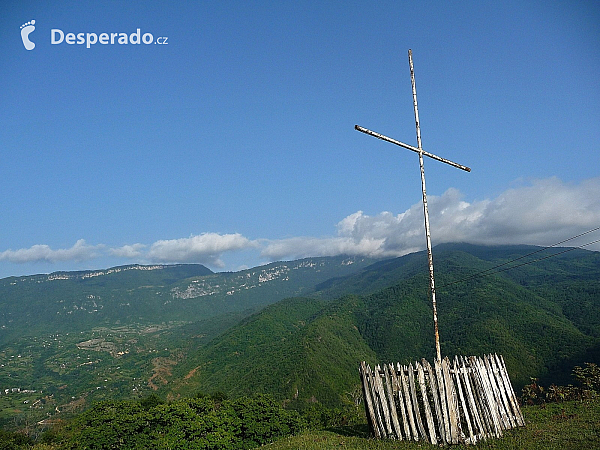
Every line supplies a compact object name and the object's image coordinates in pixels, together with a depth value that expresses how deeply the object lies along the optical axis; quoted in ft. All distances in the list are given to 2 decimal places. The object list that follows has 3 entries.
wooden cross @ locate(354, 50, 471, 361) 36.60
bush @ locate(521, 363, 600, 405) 57.21
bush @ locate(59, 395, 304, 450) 104.94
